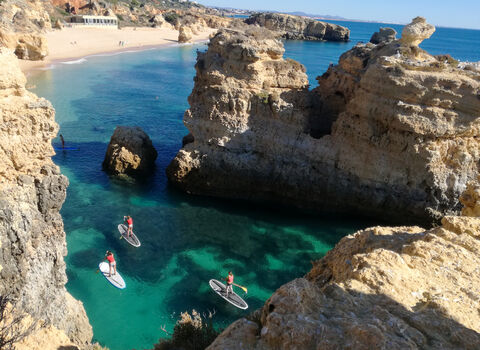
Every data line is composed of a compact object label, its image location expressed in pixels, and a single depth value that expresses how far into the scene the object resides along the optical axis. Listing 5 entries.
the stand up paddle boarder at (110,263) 15.24
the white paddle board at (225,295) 14.74
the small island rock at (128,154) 24.41
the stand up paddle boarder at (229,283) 14.82
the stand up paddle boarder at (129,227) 18.20
